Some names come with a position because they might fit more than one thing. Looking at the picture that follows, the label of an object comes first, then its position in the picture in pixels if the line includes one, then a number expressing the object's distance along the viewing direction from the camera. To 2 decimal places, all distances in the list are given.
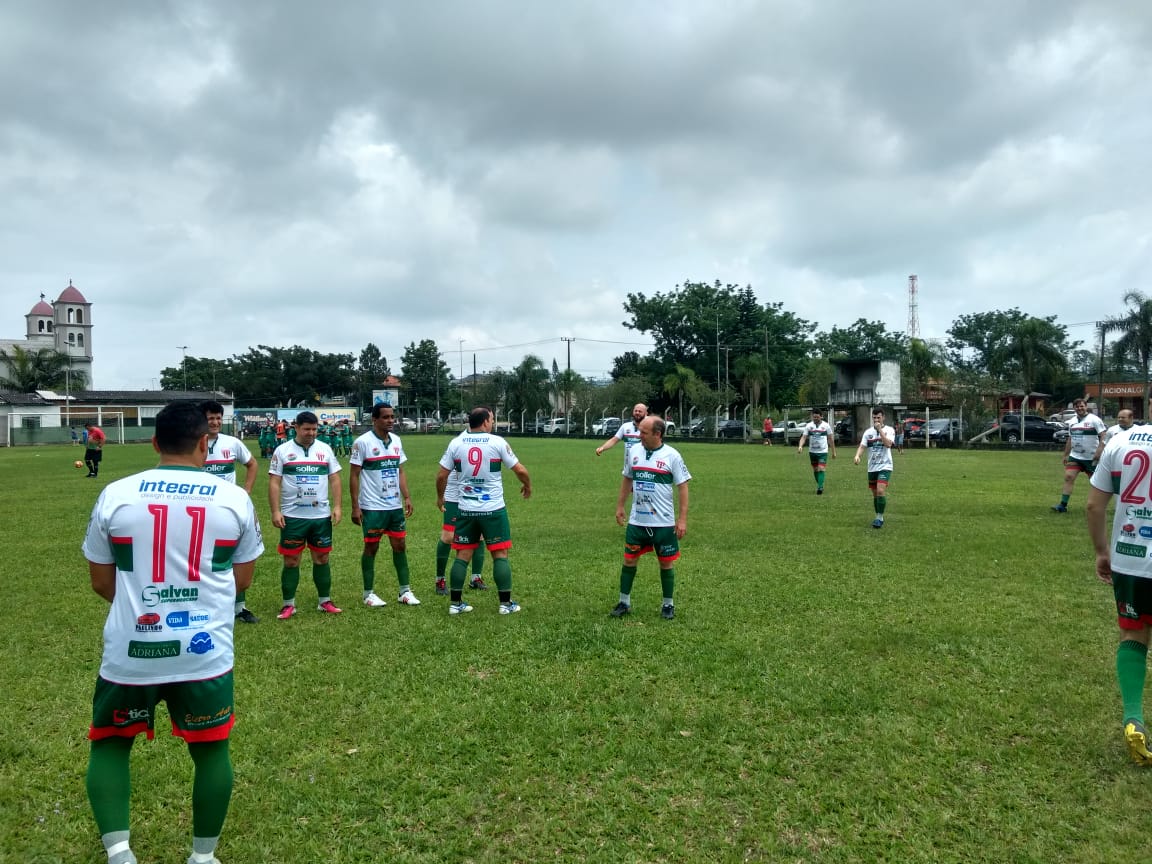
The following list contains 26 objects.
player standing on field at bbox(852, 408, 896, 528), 11.98
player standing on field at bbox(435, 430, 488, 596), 7.80
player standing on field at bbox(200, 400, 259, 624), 7.79
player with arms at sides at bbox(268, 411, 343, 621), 6.92
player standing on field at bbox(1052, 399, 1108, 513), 12.76
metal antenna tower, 78.69
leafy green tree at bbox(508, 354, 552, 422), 62.41
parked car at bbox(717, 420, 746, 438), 47.97
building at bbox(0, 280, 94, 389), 96.56
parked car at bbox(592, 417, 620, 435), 53.03
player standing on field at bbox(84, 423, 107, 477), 22.44
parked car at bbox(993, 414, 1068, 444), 33.91
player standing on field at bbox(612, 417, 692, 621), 6.70
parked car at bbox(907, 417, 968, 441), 36.34
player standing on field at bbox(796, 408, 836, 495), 16.14
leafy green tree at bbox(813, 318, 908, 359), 74.94
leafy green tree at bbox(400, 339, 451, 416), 88.75
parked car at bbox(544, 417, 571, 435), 59.02
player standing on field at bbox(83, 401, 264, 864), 2.92
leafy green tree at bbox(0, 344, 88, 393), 65.44
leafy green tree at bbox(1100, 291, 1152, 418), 36.27
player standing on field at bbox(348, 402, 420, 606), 7.27
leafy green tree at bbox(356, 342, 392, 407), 89.75
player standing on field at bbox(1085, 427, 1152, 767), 4.01
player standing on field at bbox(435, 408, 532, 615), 7.02
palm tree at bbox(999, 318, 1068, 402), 39.56
